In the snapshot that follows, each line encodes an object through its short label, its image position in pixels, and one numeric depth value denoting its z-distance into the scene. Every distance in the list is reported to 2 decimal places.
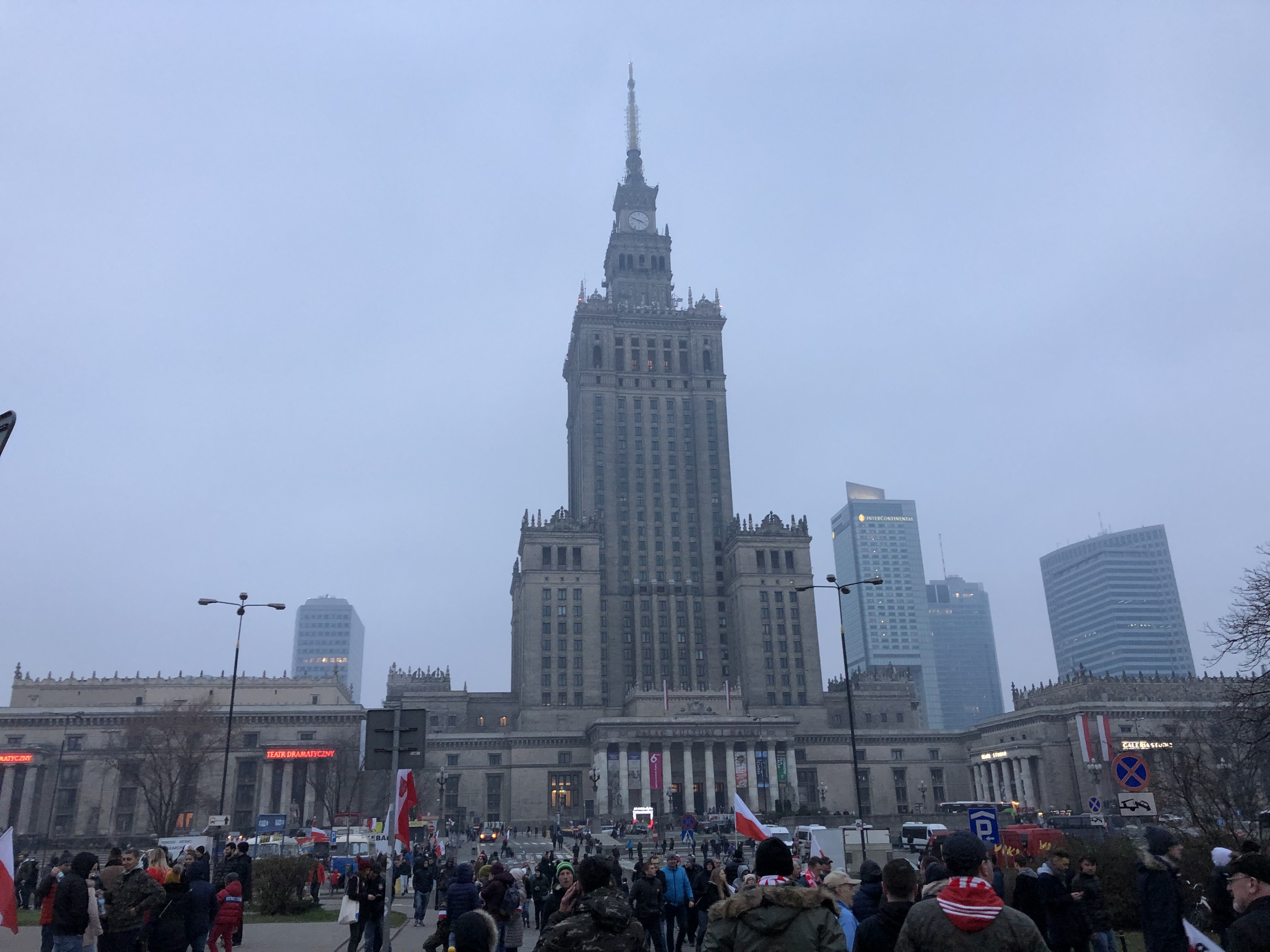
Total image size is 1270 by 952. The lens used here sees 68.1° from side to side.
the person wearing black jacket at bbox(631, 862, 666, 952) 18.59
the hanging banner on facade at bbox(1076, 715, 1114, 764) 110.38
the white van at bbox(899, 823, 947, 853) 65.56
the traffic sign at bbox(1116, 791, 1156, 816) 18.86
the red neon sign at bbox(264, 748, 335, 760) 111.25
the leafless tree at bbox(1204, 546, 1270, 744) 30.14
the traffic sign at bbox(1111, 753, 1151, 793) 19.62
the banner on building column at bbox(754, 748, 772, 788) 115.00
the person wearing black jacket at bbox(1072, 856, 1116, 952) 14.59
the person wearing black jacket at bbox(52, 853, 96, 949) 14.37
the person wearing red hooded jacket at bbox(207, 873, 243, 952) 20.67
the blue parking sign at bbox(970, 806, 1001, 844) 25.55
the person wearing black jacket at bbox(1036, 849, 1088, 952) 14.50
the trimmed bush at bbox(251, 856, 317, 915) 31.34
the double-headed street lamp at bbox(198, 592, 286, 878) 41.81
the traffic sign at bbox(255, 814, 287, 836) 76.88
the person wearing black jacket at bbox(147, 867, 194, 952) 16.58
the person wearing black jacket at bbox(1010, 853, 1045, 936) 14.78
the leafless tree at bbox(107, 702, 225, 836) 89.31
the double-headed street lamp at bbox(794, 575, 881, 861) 37.69
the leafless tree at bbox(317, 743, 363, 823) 106.88
